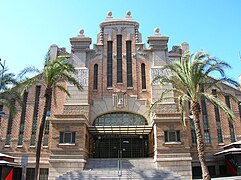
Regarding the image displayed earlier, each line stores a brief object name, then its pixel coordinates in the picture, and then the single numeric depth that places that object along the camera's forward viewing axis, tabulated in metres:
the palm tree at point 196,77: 19.02
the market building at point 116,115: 24.59
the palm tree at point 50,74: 20.84
